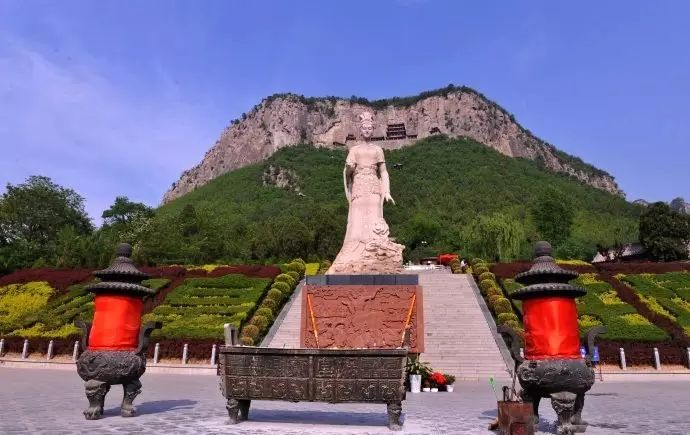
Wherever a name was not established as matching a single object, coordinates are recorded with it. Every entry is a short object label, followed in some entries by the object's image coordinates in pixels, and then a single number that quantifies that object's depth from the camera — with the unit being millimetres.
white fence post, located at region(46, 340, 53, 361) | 16656
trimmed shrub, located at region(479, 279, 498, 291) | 20812
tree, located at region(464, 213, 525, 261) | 40062
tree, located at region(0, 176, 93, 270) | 40844
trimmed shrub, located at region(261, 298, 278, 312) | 18578
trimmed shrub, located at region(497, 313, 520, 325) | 16656
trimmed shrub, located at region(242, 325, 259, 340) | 15805
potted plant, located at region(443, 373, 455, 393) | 11062
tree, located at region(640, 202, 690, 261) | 42062
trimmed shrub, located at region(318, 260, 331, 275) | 26866
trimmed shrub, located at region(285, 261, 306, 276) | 24184
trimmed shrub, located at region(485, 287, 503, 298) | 19656
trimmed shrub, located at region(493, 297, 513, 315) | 17719
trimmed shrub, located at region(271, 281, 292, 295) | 20438
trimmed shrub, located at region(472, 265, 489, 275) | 23441
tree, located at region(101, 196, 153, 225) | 54688
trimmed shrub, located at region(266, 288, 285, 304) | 19297
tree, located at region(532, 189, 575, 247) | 48969
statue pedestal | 11055
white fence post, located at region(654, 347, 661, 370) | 14539
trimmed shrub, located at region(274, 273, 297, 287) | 21770
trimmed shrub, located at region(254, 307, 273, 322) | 17519
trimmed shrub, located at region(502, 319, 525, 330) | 16281
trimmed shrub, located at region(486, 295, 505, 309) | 18594
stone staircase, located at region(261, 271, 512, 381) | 14320
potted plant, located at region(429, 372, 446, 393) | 11020
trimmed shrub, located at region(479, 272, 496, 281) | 22117
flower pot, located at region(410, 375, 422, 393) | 10938
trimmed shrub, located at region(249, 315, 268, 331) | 16698
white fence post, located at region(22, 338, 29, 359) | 16719
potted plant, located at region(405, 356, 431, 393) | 10945
